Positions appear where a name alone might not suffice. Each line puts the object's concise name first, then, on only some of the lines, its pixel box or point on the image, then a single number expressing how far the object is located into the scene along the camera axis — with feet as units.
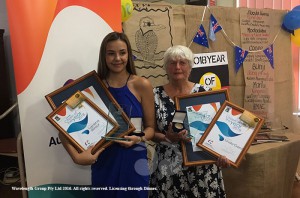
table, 7.30
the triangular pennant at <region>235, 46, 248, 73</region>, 8.20
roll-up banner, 4.93
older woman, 4.89
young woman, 4.25
